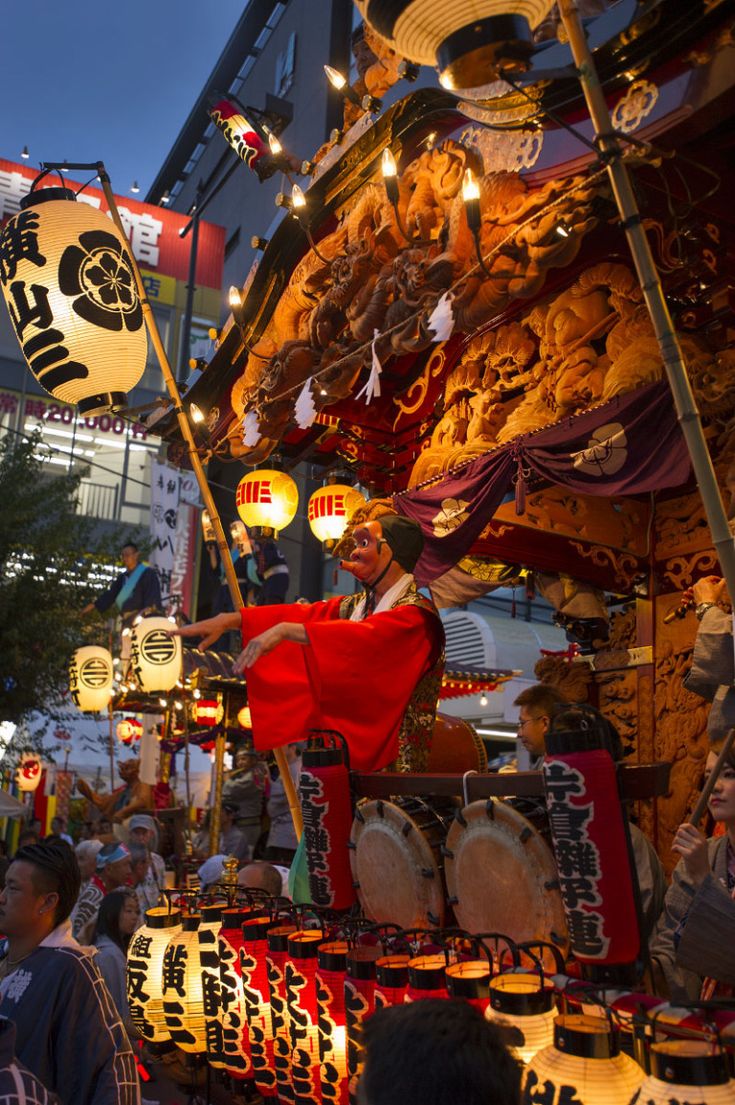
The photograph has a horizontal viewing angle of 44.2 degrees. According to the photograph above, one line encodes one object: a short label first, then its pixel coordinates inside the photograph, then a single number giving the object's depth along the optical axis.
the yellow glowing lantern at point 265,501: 8.47
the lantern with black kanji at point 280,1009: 3.30
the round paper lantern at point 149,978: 4.05
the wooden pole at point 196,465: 4.83
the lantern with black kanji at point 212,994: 3.73
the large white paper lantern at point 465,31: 2.79
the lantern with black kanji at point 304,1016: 3.14
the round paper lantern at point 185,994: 3.98
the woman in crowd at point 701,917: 2.44
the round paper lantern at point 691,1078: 1.81
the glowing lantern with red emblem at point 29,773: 19.19
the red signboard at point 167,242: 23.56
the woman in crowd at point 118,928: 5.32
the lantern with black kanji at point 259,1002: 3.52
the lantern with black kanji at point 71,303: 5.63
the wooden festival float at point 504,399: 3.17
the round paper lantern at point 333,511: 8.57
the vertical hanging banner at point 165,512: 14.38
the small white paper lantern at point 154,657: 10.61
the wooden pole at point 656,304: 2.43
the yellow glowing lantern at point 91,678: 12.25
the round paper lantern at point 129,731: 19.02
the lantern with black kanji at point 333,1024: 3.06
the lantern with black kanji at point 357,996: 2.86
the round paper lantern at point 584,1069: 2.03
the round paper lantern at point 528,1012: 2.29
